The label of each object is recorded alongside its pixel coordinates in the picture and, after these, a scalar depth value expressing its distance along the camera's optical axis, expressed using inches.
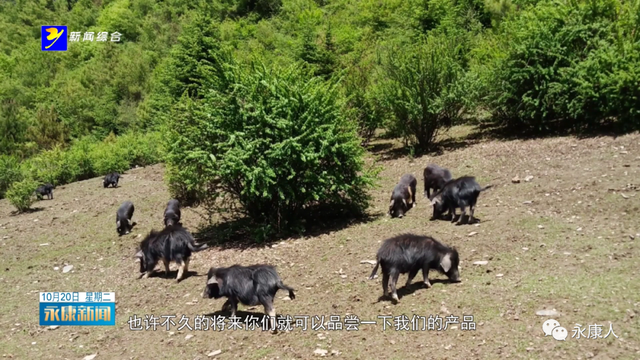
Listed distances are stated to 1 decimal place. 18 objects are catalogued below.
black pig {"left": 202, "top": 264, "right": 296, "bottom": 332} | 261.3
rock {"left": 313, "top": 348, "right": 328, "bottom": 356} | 225.5
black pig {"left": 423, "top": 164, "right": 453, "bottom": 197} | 476.1
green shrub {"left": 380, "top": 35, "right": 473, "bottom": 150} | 638.5
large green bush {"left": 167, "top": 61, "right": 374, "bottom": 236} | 401.7
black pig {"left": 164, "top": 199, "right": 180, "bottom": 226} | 487.5
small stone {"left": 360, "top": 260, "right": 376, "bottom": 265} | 331.3
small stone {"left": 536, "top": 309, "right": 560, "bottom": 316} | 225.6
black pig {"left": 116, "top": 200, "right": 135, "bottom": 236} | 511.2
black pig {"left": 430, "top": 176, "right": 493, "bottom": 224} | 377.4
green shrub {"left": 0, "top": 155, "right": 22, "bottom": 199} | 882.1
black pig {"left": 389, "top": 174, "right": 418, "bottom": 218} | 439.2
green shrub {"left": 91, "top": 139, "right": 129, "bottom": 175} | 989.2
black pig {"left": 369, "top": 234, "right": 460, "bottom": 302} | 270.5
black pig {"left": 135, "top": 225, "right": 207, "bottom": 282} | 350.6
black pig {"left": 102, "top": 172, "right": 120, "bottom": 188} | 802.2
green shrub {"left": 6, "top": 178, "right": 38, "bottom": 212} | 697.6
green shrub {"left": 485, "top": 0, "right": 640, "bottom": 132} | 548.7
